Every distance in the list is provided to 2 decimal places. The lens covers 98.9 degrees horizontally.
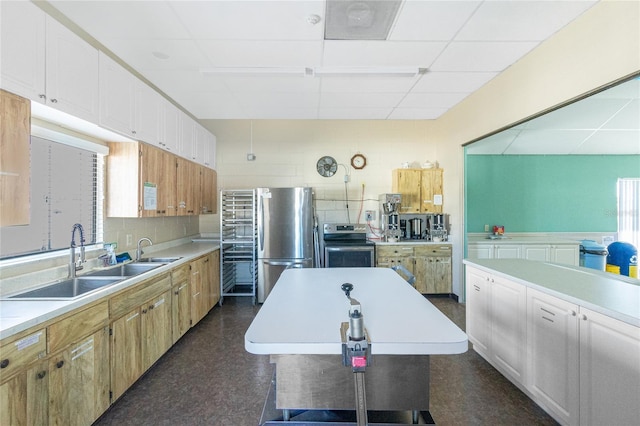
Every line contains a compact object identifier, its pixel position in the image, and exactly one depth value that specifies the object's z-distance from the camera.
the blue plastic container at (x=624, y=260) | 4.01
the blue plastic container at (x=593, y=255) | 4.26
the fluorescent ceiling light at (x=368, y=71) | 2.81
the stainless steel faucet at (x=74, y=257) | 2.08
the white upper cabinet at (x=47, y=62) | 1.50
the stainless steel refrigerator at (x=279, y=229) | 4.20
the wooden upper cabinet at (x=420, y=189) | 4.73
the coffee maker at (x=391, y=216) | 4.56
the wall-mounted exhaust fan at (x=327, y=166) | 4.93
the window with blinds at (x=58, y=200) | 2.02
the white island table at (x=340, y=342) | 1.06
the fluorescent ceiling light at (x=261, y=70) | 2.83
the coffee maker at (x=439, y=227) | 4.59
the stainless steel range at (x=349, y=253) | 4.24
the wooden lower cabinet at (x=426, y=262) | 4.41
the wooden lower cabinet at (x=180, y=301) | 2.80
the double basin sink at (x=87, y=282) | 1.84
